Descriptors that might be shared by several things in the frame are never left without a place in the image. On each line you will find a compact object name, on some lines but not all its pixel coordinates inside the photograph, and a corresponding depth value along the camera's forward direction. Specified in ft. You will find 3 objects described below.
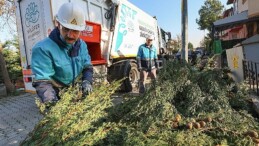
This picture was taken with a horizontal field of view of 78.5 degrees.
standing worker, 15.04
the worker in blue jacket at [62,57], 4.48
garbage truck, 12.65
